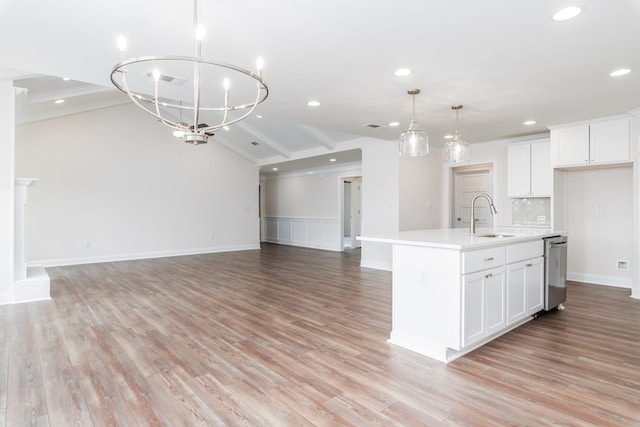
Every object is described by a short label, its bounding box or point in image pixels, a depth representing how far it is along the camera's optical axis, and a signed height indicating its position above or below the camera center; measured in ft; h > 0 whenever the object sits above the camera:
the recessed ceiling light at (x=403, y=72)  10.44 +4.19
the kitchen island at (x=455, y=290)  9.10 -2.10
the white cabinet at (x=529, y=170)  18.69 +2.31
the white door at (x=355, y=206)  35.47 +0.74
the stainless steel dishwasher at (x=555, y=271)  12.63 -2.11
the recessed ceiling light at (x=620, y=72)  10.61 +4.21
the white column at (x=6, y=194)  14.20 +0.82
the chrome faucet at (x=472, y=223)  12.37 -0.34
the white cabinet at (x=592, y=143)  15.67 +3.20
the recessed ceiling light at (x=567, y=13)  7.26 +4.12
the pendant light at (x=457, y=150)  13.32 +2.37
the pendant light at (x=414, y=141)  12.28 +2.47
